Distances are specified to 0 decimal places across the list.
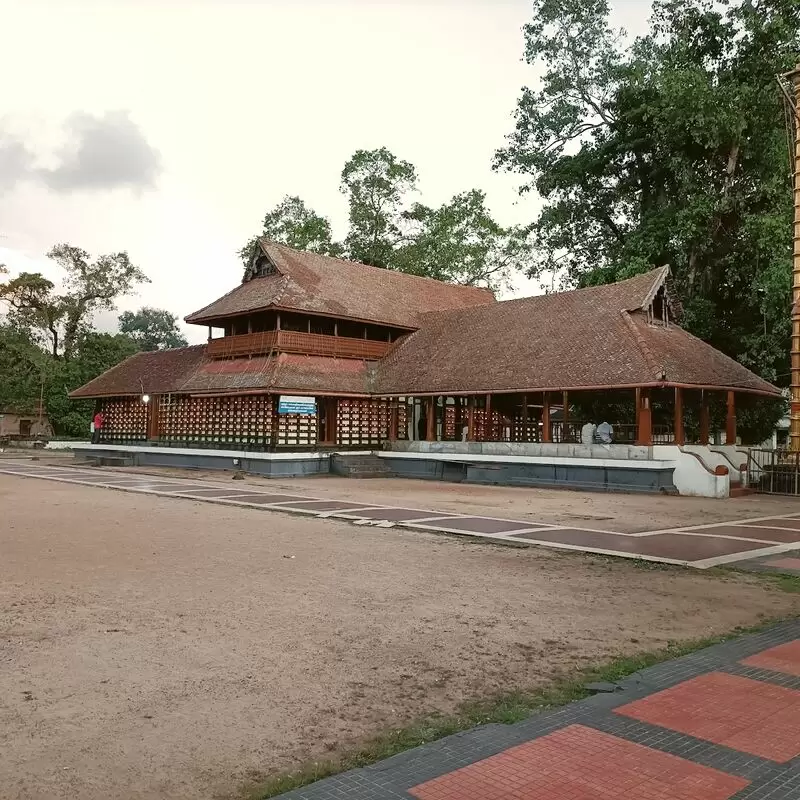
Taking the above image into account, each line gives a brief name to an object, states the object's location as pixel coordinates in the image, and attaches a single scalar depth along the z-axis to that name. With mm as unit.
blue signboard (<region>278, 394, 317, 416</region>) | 26016
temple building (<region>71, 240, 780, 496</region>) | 23516
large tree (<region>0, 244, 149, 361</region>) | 50000
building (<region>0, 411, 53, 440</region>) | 52688
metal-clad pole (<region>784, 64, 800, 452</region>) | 22734
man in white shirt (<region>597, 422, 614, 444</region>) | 22922
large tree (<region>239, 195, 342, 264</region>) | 44312
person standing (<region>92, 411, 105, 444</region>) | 36656
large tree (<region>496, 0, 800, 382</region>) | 26703
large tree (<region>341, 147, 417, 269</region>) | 44250
